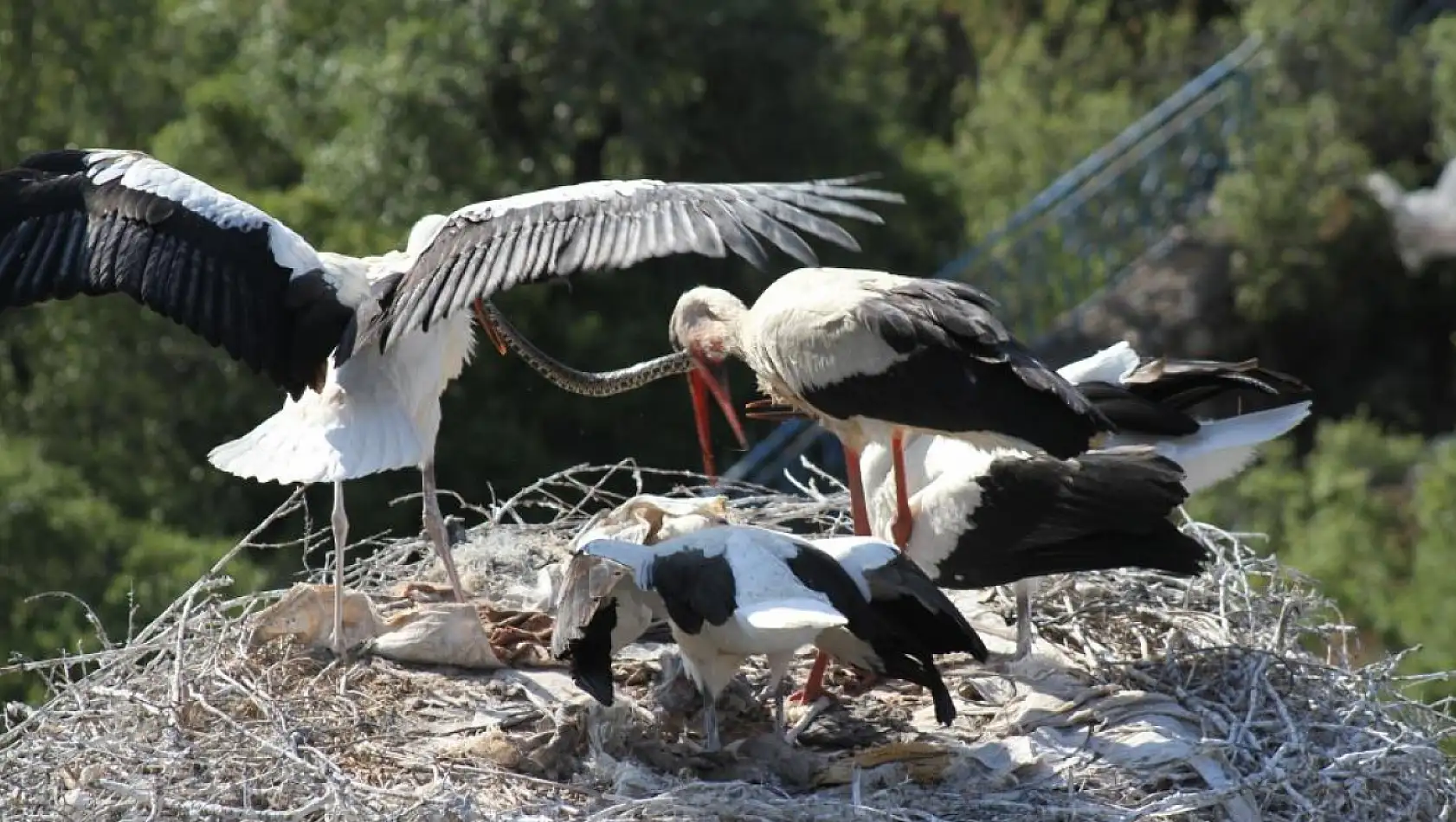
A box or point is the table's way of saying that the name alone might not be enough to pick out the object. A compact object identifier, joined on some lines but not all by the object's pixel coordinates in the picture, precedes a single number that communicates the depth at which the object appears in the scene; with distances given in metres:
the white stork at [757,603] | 12.76
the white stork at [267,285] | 14.07
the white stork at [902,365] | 13.79
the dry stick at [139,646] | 13.90
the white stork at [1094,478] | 14.09
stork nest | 13.02
